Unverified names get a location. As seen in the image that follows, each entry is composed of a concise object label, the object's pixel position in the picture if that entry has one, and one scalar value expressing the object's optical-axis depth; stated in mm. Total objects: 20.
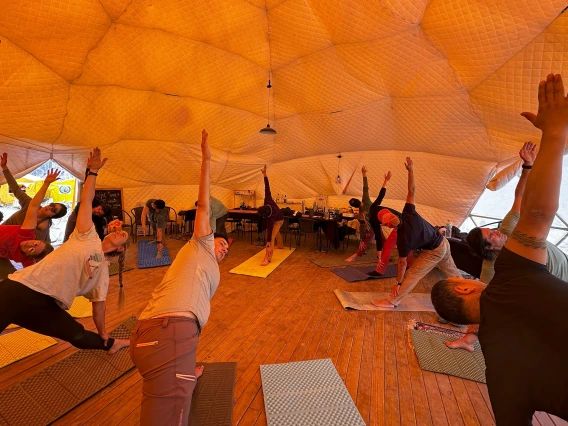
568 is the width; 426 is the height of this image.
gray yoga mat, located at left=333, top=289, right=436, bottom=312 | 3547
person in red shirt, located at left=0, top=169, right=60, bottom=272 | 2357
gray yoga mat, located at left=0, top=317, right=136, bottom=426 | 1795
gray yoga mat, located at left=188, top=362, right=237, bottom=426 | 1766
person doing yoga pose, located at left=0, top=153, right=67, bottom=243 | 2805
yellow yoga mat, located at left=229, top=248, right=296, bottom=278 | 4906
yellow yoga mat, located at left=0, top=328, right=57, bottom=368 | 2365
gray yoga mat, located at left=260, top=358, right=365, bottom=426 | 1795
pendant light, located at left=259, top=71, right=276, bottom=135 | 5781
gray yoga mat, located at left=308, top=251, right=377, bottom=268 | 5617
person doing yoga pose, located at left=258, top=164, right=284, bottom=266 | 5228
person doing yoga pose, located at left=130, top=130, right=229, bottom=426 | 1134
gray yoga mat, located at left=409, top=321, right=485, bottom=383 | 2316
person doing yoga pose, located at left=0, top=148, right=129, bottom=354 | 1687
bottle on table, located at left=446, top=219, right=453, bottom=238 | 5346
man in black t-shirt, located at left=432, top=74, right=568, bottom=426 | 739
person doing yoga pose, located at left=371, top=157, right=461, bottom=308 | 3150
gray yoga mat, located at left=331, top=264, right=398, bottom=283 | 4754
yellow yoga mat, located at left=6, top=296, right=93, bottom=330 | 3217
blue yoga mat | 5254
